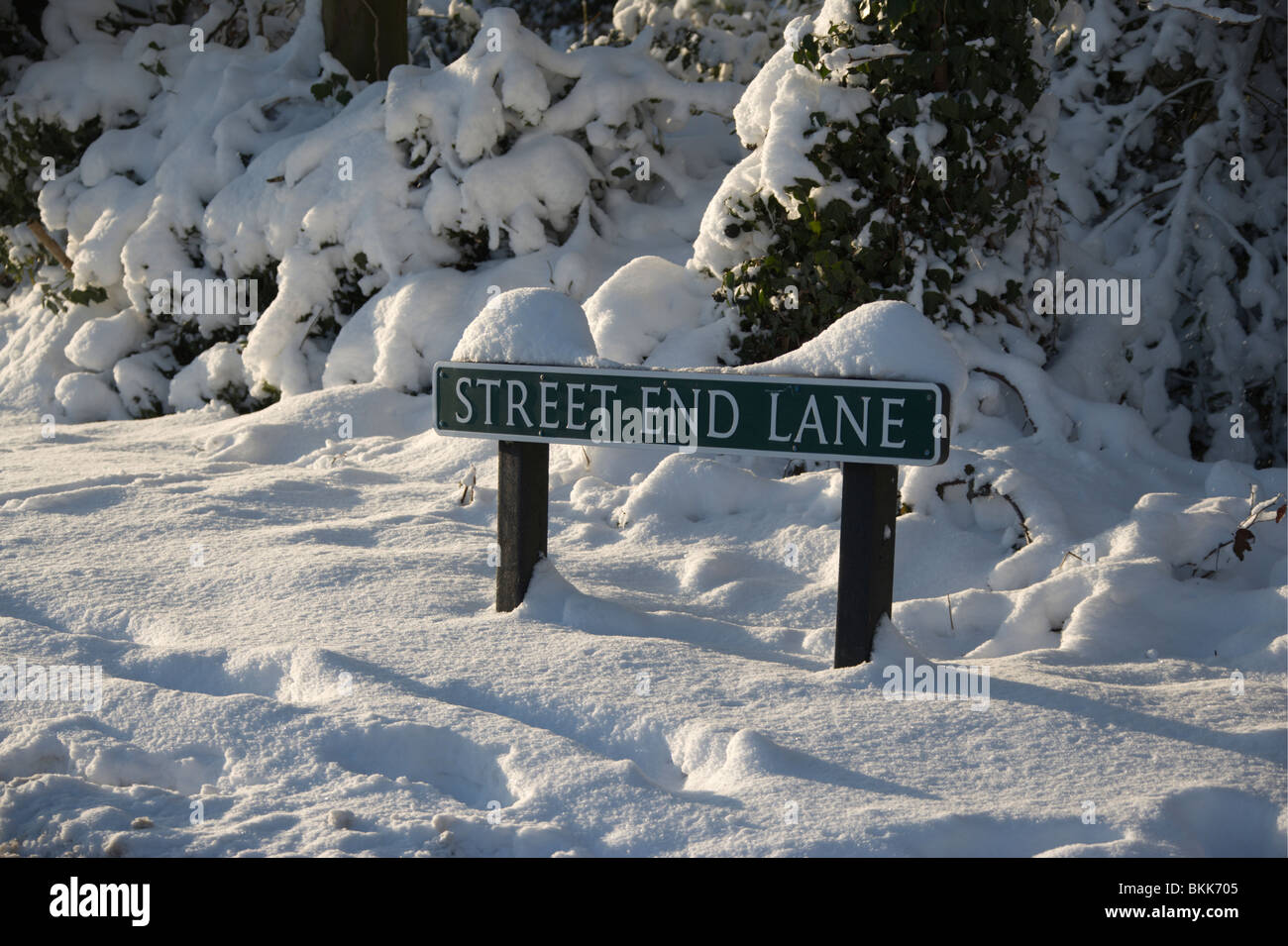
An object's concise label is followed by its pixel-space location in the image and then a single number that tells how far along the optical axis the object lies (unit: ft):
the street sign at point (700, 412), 9.34
